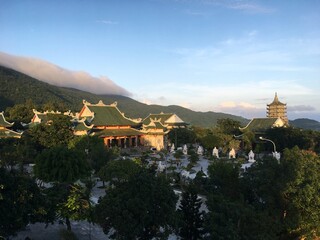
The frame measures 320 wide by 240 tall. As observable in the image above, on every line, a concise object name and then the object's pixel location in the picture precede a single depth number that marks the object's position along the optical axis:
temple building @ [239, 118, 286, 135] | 57.69
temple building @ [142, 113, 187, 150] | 56.47
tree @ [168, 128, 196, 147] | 58.18
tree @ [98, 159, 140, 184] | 23.06
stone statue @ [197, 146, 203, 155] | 50.84
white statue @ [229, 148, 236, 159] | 45.63
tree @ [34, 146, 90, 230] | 20.38
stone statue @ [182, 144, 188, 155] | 50.81
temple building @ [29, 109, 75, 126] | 49.48
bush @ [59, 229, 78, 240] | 16.56
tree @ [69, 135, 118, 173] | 30.45
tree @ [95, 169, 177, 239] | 13.28
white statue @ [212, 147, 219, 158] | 47.09
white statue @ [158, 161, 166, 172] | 34.07
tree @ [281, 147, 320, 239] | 17.31
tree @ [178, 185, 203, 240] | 15.88
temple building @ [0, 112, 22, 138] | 42.42
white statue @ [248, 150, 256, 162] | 43.34
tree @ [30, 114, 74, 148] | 37.59
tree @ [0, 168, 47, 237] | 13.57
